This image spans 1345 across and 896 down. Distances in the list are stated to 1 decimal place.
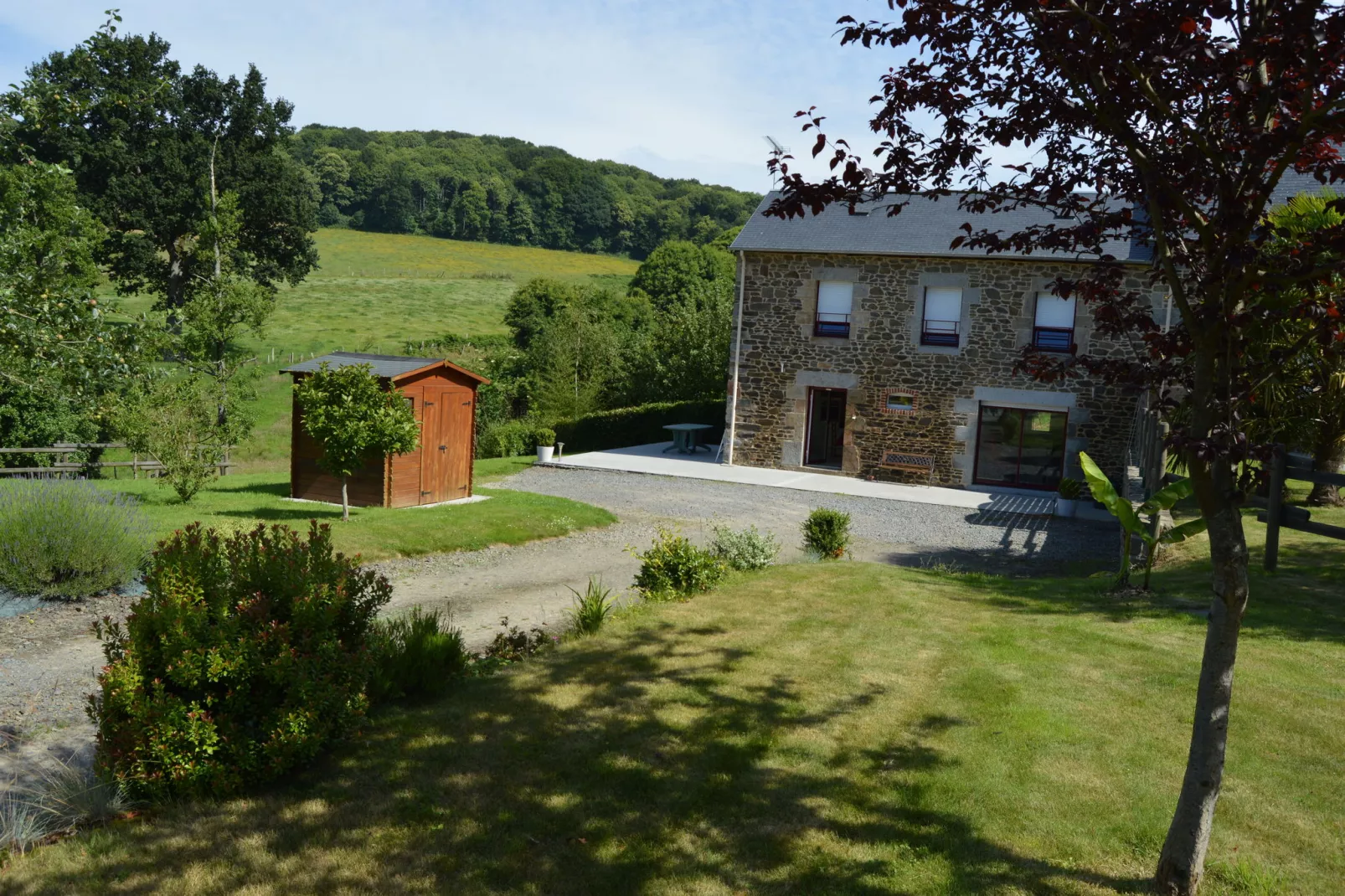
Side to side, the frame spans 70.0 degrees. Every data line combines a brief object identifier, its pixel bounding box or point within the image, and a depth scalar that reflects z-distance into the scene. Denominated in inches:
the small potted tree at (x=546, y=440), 1048.8
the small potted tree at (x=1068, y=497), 809.5
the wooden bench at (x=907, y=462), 967.6
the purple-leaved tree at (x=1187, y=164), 145.8
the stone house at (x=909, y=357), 921.5
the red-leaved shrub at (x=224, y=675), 212.5
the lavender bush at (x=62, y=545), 404.2
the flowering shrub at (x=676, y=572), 404.8
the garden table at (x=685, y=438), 1136.2
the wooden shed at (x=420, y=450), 679.7
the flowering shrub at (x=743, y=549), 471.5
